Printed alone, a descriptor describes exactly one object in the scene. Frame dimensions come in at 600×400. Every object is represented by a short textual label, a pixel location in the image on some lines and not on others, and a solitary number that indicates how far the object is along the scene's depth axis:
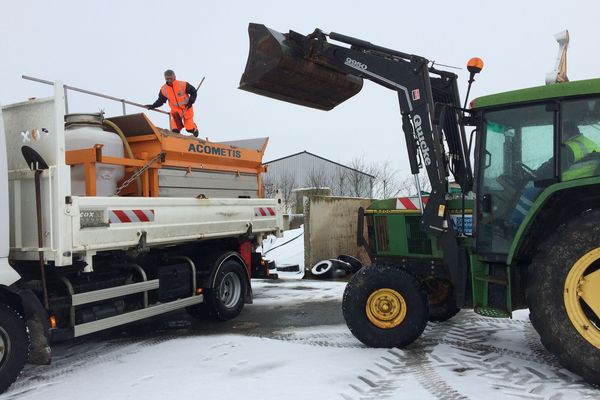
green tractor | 3.96
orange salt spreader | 5.88
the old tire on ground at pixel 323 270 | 10.97
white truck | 4.25
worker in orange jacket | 7.40
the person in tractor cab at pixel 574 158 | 4.04
